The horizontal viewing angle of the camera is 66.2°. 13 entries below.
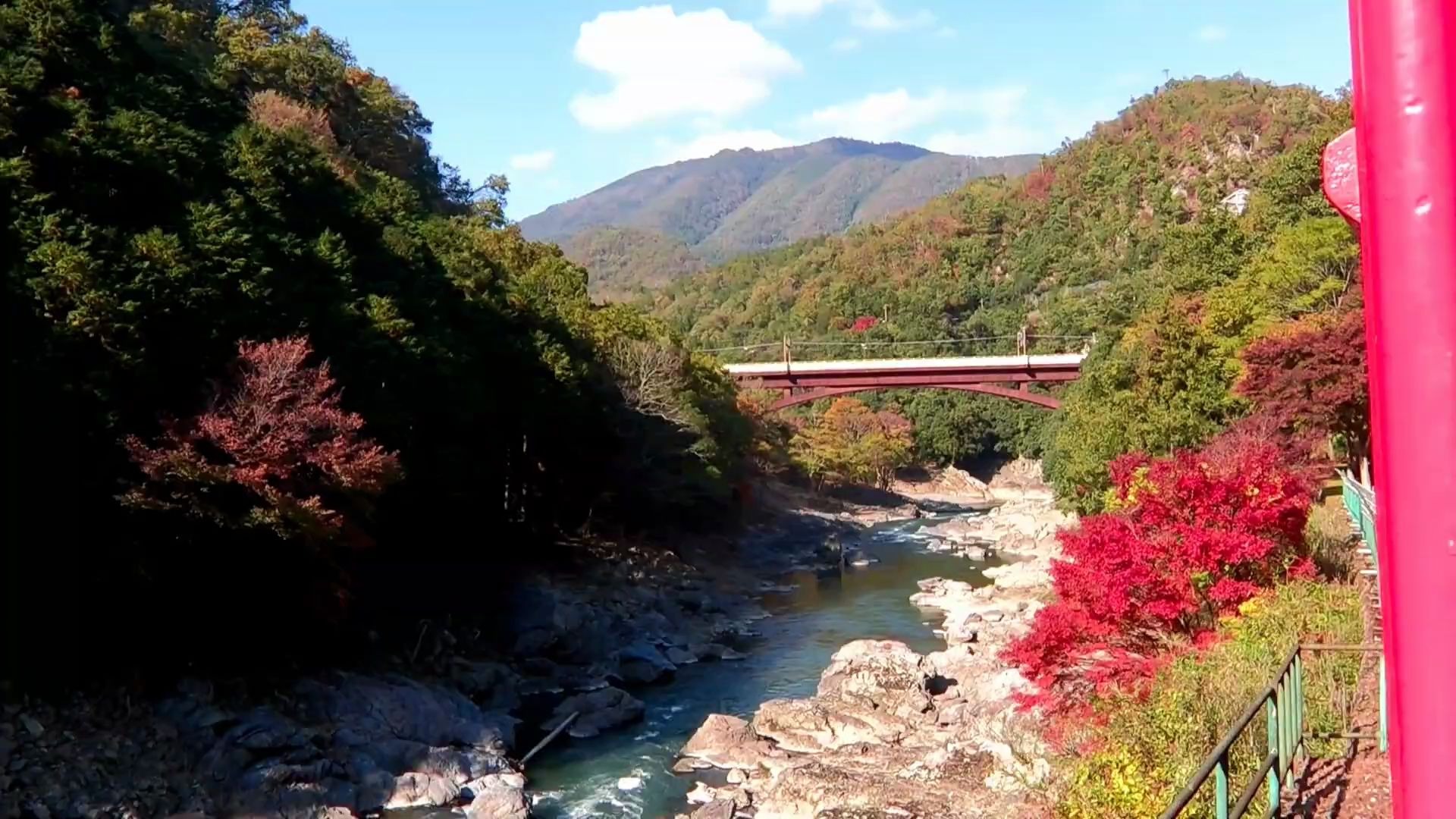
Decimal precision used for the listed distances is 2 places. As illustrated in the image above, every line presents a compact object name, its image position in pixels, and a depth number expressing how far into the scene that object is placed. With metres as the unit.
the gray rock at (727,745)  14.73
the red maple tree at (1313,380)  17.64
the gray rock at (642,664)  19.92
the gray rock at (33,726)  12.28
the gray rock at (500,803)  12.80
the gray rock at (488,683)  17.75
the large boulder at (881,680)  16.08
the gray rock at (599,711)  16.61
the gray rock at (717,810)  12.56
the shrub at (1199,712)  7.22
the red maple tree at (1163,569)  11.50
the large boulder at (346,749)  12.98
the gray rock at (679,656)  21.33
